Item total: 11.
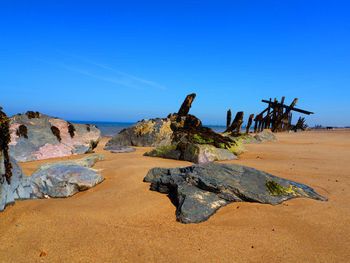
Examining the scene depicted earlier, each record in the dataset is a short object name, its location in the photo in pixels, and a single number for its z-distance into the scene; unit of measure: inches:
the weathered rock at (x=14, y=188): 93.4
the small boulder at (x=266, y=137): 519.0
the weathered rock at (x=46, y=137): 225.9
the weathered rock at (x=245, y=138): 464.9
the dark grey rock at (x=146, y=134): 364.4
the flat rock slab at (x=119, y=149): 292.9
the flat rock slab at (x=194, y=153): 220.5
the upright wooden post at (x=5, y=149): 96.7
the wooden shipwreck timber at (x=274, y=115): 942.9
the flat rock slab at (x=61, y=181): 117.3
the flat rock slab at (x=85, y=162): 162.3
